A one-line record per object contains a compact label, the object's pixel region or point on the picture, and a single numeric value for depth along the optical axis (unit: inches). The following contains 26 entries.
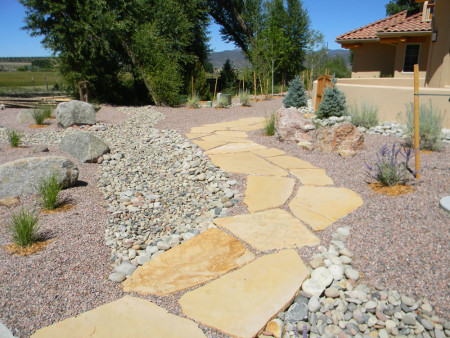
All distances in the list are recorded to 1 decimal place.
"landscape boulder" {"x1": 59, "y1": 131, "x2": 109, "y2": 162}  217.0
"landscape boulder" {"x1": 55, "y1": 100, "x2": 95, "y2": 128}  322.7
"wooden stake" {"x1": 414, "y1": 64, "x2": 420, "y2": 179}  151.1
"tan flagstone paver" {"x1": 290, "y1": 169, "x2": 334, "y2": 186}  166.7
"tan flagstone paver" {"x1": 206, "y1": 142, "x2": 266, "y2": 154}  224.4
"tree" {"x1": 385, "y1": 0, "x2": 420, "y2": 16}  955.0
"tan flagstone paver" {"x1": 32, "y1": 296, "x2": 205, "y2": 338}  75.4
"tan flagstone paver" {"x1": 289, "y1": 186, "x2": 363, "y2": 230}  127.9
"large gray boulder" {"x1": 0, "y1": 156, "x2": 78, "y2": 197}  150.3
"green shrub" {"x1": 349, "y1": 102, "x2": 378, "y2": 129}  281.8
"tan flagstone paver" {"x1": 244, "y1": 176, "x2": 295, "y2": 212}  142.8
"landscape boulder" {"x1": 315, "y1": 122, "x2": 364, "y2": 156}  212.8
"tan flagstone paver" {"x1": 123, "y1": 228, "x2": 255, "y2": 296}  94.0
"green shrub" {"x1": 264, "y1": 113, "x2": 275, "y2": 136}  270.4
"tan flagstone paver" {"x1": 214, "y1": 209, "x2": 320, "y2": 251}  112.2
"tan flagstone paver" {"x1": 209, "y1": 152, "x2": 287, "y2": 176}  182.5
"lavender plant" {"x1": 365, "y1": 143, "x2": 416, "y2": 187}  147.9
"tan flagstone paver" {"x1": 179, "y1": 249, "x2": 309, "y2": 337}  79.3
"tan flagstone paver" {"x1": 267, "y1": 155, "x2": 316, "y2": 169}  192.7
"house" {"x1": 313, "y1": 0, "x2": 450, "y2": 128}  299.7
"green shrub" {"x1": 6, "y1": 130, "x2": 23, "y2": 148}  239.9
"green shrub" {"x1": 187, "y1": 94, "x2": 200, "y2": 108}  475.2
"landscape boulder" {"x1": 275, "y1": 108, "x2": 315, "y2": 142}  244.4
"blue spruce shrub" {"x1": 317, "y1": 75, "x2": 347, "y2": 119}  304.2
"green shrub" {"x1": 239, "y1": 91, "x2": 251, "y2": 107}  495.2
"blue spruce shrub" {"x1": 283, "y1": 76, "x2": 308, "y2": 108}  412.2
